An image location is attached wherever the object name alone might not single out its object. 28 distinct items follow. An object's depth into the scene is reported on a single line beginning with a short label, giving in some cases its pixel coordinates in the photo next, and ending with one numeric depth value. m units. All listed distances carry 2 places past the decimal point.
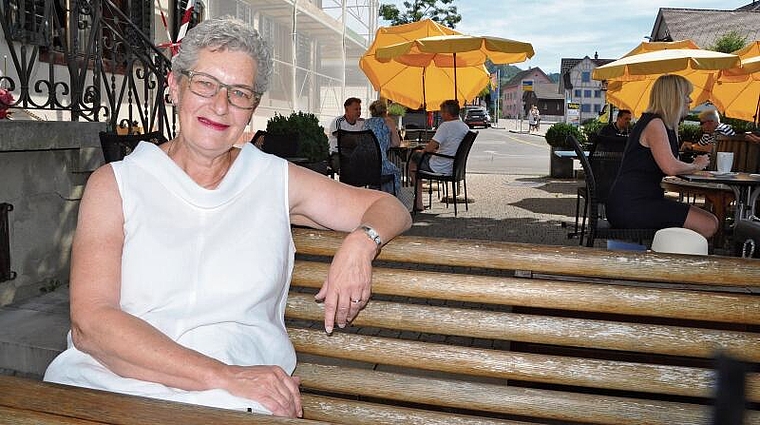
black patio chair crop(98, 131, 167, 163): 4.33
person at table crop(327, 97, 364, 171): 11.00
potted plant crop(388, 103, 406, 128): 27.34
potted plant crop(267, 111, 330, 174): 8.32
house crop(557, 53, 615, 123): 101.82
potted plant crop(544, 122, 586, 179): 16.84
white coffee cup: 6.35
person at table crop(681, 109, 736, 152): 10.02
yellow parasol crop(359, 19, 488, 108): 13.45
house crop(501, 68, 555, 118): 131.75
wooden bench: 1.92
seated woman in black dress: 4.89
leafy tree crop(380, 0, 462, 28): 43.16
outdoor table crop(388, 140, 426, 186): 11.50
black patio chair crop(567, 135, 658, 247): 5.11
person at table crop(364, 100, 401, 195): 9.02
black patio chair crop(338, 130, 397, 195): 8.78
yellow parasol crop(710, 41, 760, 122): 12.76
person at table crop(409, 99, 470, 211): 10.21
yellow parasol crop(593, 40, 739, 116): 9.32
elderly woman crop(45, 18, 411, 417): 1.77
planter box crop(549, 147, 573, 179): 17.27
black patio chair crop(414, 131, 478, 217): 10.05
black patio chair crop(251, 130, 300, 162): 7.28
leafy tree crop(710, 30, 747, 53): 37.94
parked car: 60.66
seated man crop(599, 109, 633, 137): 12.92
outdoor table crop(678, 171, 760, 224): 5.77
